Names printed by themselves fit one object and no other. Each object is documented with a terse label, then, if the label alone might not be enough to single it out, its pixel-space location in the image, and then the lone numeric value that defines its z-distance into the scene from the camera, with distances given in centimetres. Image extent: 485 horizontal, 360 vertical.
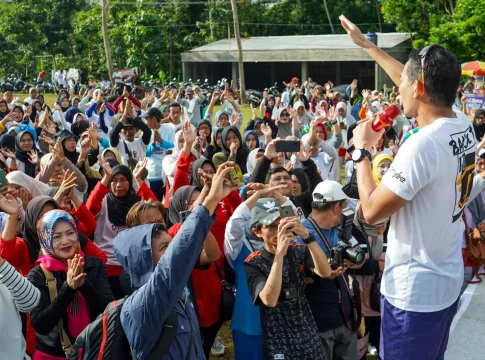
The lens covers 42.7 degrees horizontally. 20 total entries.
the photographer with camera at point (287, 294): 359
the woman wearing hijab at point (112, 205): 522
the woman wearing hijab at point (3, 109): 1259
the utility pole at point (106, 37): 2732
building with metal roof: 3497
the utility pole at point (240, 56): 2885
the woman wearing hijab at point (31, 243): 431
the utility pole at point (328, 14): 4478
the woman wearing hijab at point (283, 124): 1157
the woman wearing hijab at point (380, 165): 595
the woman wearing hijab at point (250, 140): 885
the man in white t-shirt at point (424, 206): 246
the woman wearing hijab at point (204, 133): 915
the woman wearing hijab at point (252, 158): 690
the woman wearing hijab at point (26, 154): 759
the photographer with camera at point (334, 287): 385
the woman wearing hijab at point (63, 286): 351
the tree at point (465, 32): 2680
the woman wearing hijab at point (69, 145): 792
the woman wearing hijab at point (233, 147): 791
